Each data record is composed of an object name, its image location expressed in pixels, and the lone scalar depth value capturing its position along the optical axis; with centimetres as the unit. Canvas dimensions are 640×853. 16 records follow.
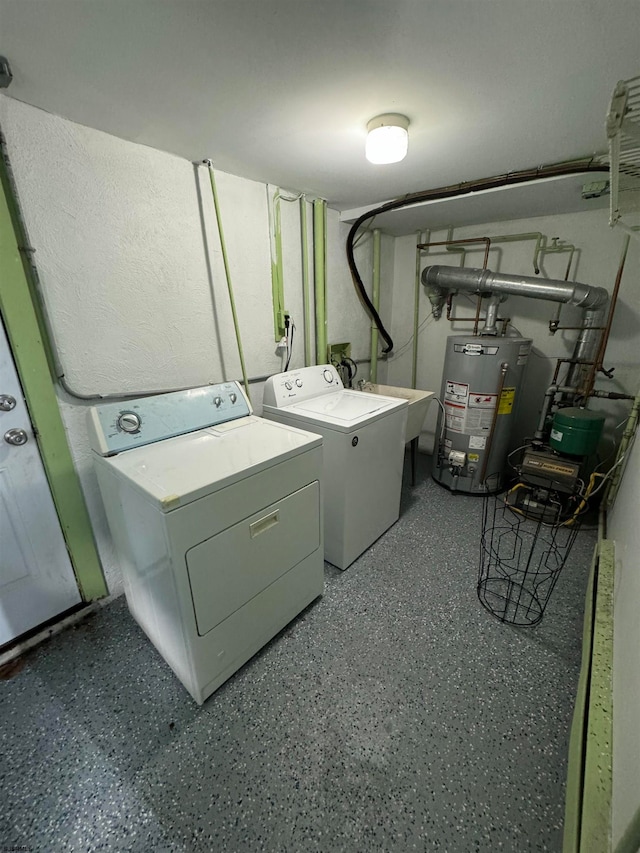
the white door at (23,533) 134
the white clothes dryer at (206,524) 110
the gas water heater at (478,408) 238
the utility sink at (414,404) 243
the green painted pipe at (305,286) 221
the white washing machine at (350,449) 175
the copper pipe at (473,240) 266
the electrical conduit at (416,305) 298
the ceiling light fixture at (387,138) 132
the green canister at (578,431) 215
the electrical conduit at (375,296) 285
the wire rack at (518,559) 169
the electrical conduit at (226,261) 167
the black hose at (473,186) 166
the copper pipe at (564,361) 241
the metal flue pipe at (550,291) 224
